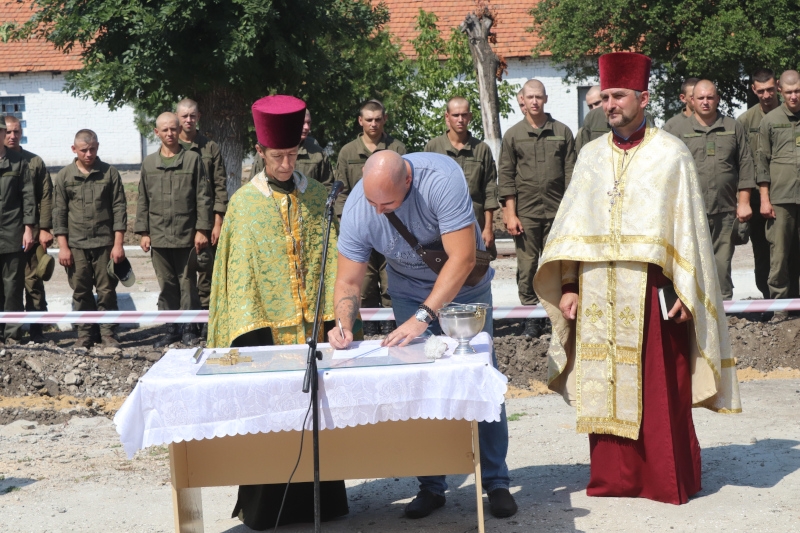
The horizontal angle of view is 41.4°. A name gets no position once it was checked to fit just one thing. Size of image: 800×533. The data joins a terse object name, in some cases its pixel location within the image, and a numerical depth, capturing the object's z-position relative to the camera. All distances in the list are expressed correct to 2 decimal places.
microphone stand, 4.44
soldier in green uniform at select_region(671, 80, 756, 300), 9.92
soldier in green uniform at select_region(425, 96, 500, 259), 10.30
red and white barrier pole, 9.59
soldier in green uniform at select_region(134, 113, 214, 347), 10.36
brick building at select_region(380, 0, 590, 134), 28.50
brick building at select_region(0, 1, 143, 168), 32.38
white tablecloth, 4.69
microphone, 4.59
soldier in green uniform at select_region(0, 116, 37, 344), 10.73
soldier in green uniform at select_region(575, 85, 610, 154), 10.37
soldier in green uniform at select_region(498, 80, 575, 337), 10.21
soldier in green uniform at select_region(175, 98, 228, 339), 10.52
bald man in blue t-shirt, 5.22
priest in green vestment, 5.66
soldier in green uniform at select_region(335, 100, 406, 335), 10.39
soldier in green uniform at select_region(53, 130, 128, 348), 10.59
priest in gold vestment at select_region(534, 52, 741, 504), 5.73
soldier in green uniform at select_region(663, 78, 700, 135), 10.21
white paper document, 5.04
